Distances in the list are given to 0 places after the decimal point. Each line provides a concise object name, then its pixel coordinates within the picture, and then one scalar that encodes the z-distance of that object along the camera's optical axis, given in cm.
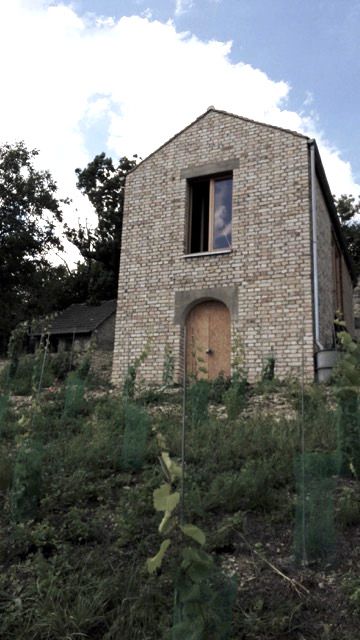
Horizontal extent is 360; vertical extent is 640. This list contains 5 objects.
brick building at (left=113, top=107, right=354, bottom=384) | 938
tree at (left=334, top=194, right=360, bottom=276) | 2334
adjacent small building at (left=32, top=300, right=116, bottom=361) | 2258
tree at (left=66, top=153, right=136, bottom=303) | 2350
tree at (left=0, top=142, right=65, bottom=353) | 2144
